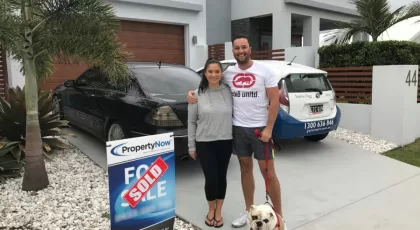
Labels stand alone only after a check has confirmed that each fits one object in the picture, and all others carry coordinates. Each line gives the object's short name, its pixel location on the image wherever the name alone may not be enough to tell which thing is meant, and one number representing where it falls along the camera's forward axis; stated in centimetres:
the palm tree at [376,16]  955
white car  549
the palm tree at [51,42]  401
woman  320
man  313
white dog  261
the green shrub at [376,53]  811
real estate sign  271
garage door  960
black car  443
